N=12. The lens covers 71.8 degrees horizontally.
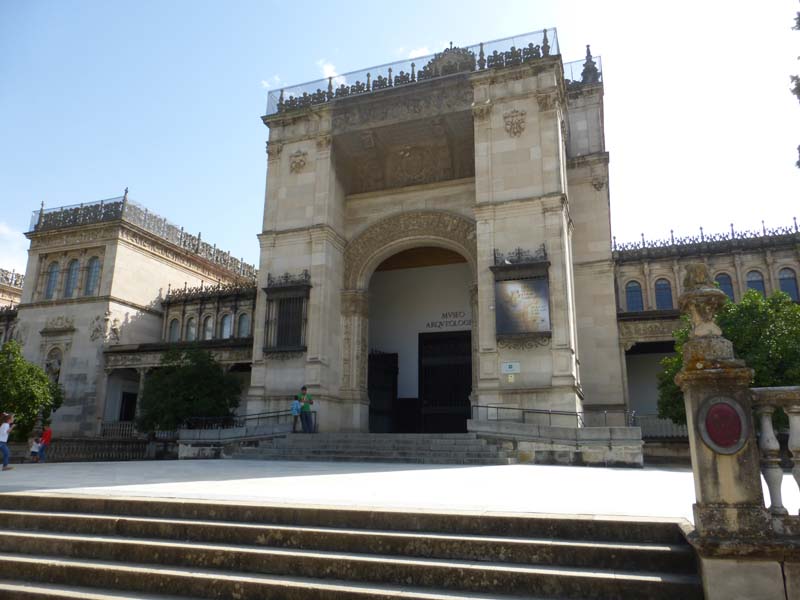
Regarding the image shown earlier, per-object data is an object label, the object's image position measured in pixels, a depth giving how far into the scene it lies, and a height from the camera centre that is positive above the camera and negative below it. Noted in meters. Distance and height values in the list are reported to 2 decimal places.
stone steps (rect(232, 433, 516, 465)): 13.78 -0.74
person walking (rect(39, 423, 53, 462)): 19.74 -0.79
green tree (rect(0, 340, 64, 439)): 23.36 +1.16
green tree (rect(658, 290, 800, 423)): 16.05 +2.43
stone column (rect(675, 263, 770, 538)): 3.91 -0.09
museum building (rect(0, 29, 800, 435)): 18.56 +6.32
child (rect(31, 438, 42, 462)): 18.48 -1.00
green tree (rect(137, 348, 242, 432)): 21.41 +0.99
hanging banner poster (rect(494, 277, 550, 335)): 17.84 +3.70
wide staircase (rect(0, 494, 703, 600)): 4.16 -1.12
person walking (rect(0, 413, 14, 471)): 13.18 -0.40
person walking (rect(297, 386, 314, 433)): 17.72 +0.25
